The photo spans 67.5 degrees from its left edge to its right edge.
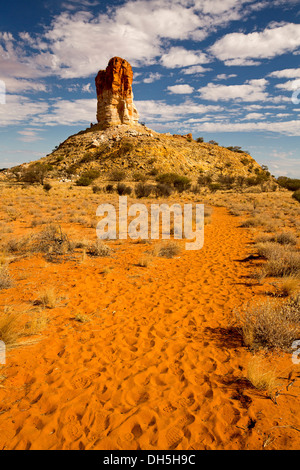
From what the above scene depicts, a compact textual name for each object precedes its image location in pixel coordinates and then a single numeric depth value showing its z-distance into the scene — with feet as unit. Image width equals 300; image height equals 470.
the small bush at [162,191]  87.81
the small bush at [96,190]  90.99
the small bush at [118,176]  131.44
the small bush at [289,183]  129.70
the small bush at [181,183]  106.01
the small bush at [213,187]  117.91
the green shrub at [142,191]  85.39
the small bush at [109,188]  92.43
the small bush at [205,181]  131.85
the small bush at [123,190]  89.10
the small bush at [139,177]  120.98
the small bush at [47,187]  94.13
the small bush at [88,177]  113.70
